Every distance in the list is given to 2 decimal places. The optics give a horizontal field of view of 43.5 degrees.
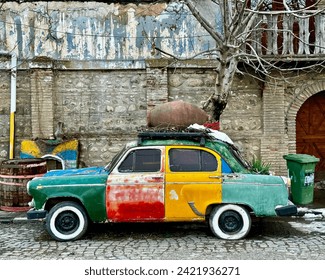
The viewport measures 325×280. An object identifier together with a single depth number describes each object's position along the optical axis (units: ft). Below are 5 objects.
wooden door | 39.01
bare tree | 27.22
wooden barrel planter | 27.50
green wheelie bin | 30.89
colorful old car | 21.57
